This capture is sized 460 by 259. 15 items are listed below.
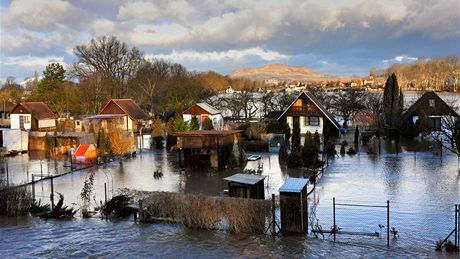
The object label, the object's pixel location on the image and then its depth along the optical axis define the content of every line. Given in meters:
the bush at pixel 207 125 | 44.19
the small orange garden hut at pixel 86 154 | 30.81
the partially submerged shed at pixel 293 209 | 14.64
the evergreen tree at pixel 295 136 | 33.53
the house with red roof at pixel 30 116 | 52.56
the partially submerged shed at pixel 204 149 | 28.33
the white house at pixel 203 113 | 53.69
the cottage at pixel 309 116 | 45.88
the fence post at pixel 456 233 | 12.79
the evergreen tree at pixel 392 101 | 47.25
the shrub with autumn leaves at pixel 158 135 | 39.75
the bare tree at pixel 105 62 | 72.19
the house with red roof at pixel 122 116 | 49.75
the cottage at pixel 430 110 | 45.12
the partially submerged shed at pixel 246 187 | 18.17
